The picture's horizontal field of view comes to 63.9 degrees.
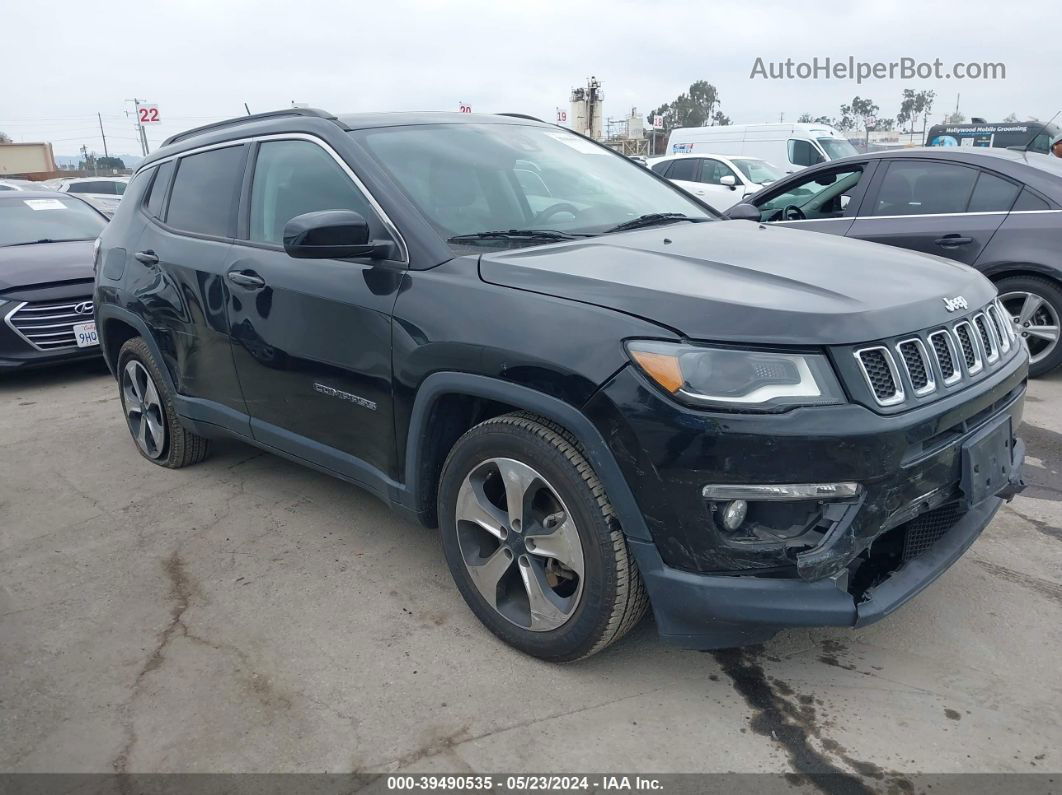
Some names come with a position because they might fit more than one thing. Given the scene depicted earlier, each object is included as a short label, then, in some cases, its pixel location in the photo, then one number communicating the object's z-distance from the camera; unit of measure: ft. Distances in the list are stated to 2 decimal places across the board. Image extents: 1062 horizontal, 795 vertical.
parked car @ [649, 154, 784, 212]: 44.04
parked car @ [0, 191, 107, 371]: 21.57
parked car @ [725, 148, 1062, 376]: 18.56
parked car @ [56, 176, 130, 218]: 67.10
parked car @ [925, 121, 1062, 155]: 59.62
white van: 53.31
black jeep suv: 7.18
